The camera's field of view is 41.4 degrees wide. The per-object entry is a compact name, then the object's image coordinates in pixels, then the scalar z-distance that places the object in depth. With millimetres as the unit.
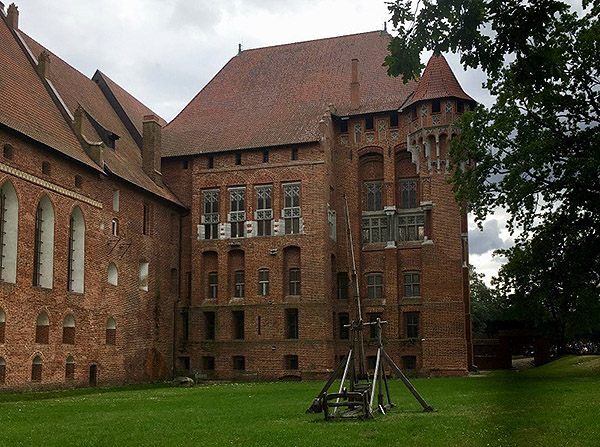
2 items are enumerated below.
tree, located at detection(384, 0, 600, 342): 28188
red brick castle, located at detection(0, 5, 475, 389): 36562
